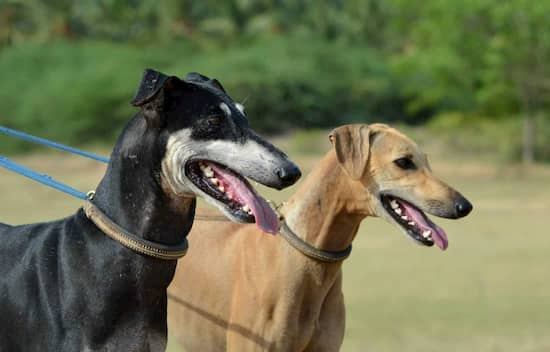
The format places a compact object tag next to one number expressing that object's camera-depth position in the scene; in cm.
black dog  647
